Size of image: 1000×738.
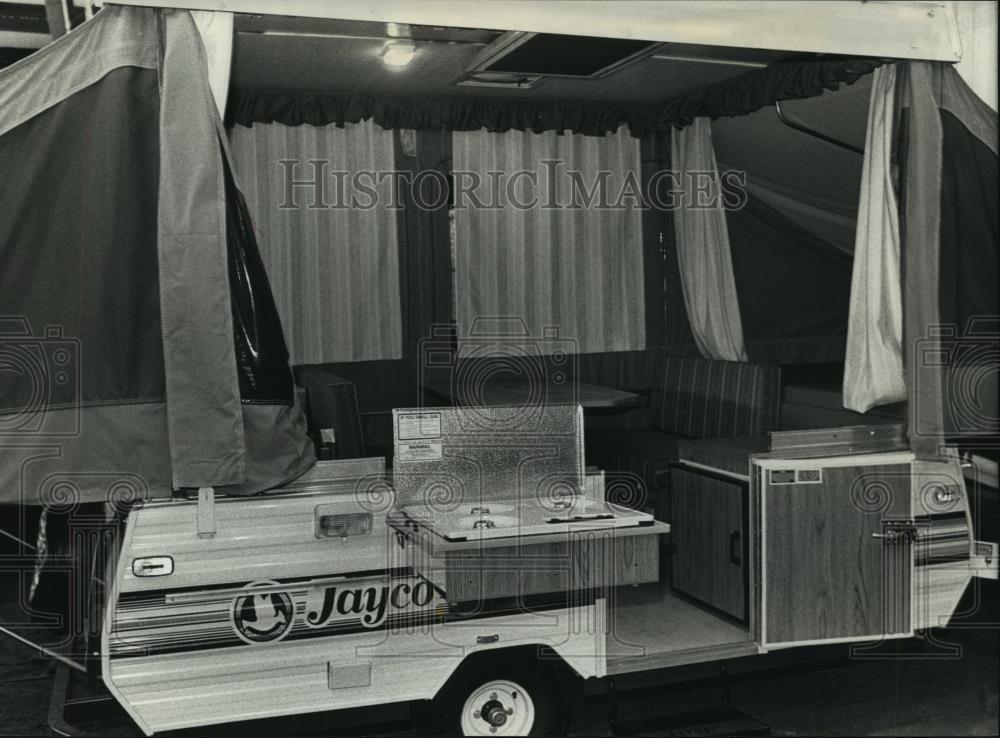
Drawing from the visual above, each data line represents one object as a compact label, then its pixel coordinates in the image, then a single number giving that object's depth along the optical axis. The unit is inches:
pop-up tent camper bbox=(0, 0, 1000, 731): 125.4
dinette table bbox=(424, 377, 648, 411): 199.0
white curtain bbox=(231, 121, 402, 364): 225.0
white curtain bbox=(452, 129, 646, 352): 241.1
